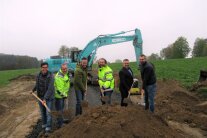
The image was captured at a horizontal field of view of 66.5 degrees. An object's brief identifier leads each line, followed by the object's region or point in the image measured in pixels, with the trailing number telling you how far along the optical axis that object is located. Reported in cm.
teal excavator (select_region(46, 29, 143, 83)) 923
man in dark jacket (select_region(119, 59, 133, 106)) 458
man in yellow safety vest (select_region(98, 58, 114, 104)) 450
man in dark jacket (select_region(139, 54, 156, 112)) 438
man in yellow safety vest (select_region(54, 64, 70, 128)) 424
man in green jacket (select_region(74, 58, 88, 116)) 441
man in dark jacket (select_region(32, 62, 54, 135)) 401
